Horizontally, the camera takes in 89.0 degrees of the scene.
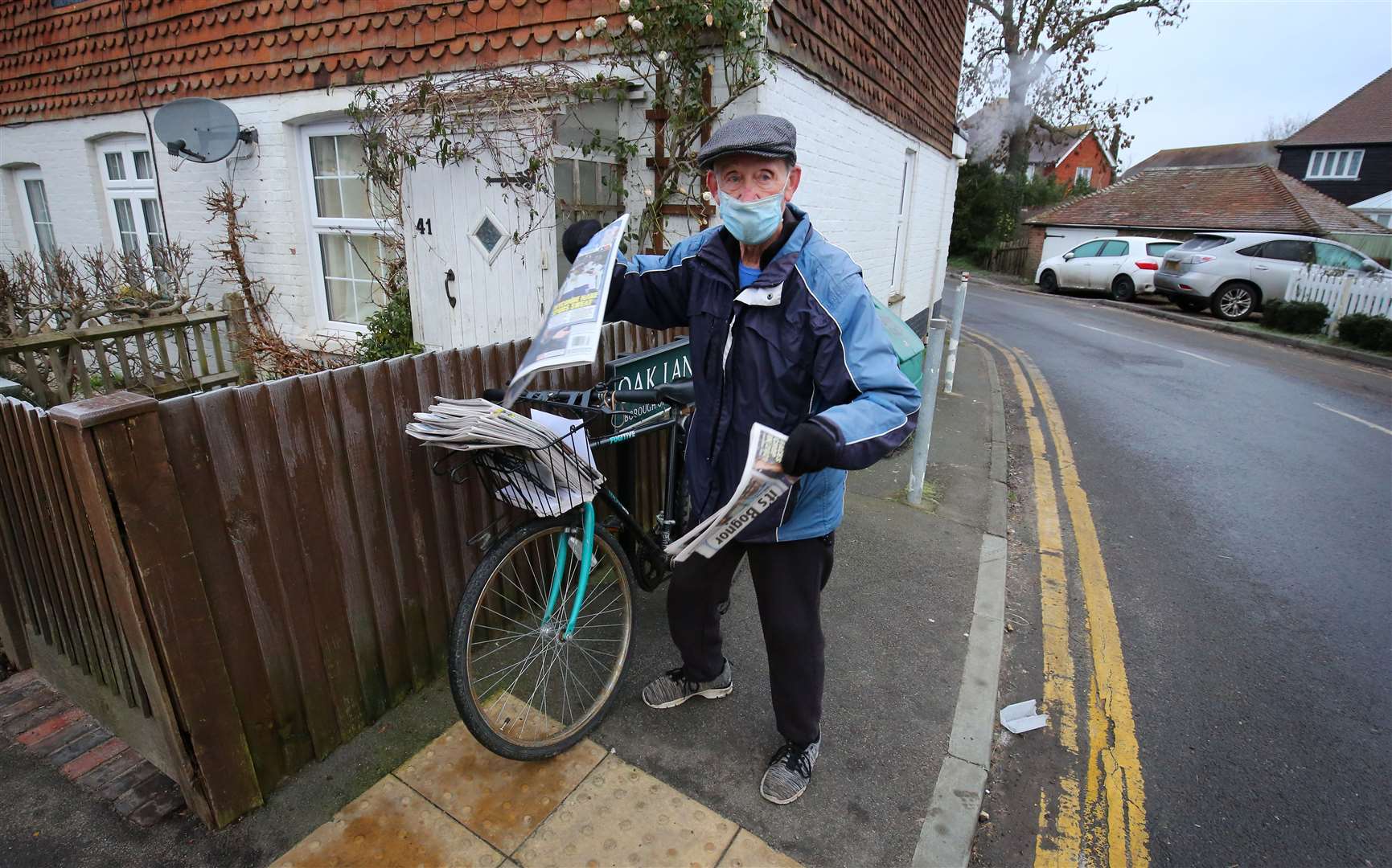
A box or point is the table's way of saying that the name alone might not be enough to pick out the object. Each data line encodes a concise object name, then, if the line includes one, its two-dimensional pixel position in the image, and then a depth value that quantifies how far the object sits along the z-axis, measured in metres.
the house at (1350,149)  29.97
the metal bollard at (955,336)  6.72
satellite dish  6.15
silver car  15.05
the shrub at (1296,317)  13.25
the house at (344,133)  4.79
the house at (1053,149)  33.09
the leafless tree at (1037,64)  26.84
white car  17.92
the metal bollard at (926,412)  4.76
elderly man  1.96
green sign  2.80
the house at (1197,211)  21.02
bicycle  2.28
